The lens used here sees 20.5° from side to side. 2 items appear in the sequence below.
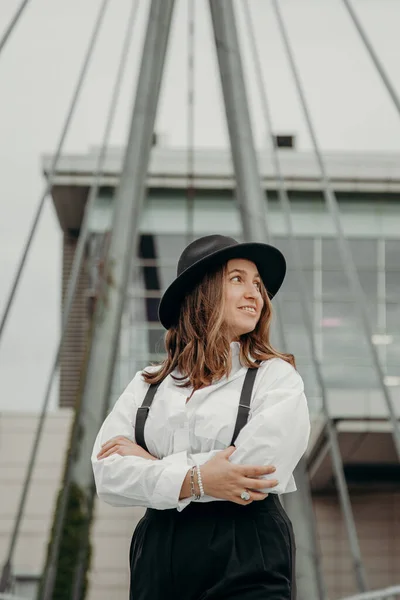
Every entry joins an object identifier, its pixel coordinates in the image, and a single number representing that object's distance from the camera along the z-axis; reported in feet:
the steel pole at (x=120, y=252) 32.48
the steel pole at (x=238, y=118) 31.12
